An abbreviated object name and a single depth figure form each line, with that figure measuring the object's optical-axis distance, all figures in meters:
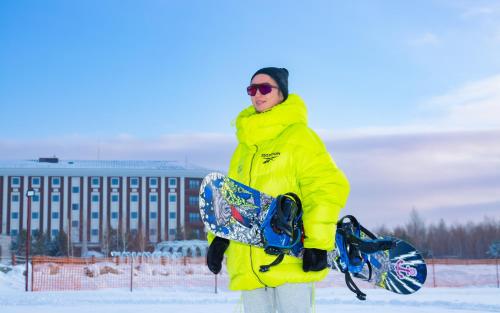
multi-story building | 74.38
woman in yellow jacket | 3.49
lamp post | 22.33
